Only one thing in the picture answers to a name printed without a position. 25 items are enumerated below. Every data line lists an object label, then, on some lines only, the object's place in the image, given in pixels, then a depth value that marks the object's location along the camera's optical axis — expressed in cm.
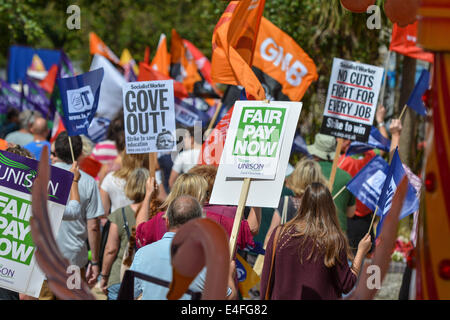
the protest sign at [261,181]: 827
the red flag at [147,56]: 2804
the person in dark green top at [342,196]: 1417
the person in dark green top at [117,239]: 1243
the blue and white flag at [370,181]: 1293
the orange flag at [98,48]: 2697
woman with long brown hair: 831
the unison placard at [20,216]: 887
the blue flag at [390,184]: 994
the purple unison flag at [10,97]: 2666
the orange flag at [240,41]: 1130
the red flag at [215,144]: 1185
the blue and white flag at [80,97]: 1297
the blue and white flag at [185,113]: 1912
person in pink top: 984
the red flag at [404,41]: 1661
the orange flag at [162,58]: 2353
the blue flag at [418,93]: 1422
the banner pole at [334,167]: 1269
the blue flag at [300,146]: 1952
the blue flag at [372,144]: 1585
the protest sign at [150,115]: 1233
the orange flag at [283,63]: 1686
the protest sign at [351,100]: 1414
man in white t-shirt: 1642
